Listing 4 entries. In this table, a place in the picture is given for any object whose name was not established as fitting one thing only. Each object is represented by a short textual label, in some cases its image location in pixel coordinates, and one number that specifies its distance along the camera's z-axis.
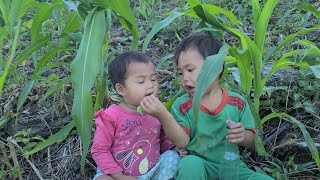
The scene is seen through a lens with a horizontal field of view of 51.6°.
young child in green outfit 1.43
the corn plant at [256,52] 1.48
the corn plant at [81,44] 1.32
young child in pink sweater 1.46
